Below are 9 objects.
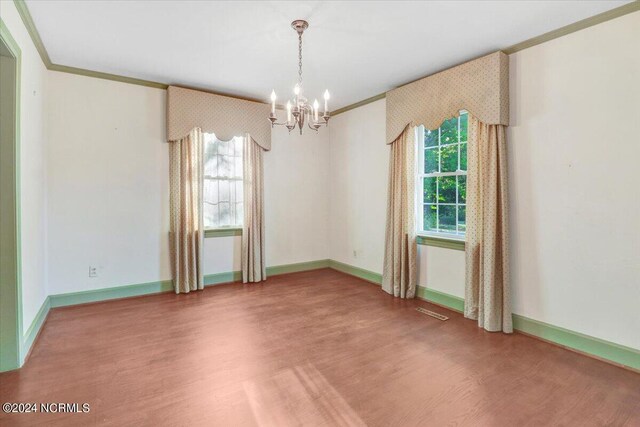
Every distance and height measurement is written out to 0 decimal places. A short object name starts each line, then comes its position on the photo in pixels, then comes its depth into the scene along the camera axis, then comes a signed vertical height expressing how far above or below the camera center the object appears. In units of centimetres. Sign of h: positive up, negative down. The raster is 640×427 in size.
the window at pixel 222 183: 478 +47
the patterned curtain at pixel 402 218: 412 -7
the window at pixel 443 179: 375 +41
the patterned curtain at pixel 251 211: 492 +4
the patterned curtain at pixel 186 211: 436 +4
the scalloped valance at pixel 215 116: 426 +138
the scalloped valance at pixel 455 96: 315 +128
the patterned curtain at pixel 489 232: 315 -20
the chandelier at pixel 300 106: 266 +90
